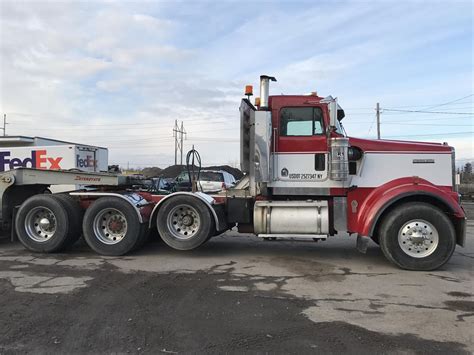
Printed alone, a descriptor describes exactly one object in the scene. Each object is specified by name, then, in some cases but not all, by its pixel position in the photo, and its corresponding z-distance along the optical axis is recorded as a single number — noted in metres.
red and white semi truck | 7.43
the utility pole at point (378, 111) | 48.74
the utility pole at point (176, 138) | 70.69
